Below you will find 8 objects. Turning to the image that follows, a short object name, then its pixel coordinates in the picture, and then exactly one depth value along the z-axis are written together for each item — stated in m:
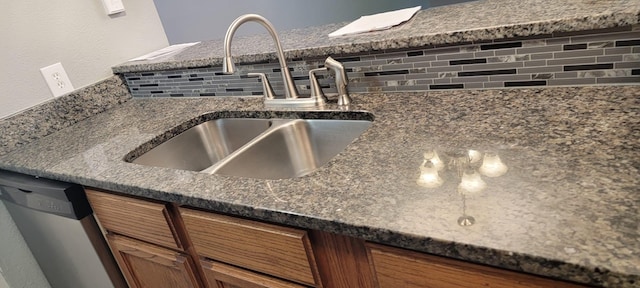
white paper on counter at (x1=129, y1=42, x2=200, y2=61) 1.71
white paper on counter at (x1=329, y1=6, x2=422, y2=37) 1.19
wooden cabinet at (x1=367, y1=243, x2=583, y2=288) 0.55
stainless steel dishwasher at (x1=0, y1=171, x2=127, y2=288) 1.15
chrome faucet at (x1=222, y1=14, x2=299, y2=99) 1.06
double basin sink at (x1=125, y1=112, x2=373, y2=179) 1.12
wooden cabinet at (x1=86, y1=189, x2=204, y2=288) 1.01
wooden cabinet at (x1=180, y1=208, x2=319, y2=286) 0.78
